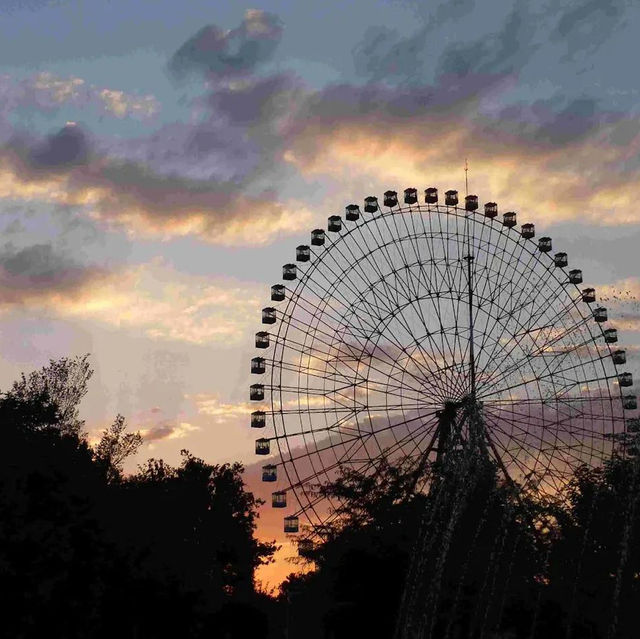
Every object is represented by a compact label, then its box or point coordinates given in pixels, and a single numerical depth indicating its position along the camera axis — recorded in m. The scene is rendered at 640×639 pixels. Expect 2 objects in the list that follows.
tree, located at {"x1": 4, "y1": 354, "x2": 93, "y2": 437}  79.00
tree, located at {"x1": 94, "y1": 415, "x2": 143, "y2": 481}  84.19
